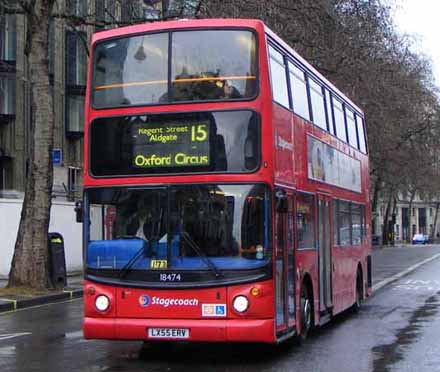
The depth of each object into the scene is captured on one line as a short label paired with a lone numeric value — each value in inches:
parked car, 3599.9
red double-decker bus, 370.3
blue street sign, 1191.1
